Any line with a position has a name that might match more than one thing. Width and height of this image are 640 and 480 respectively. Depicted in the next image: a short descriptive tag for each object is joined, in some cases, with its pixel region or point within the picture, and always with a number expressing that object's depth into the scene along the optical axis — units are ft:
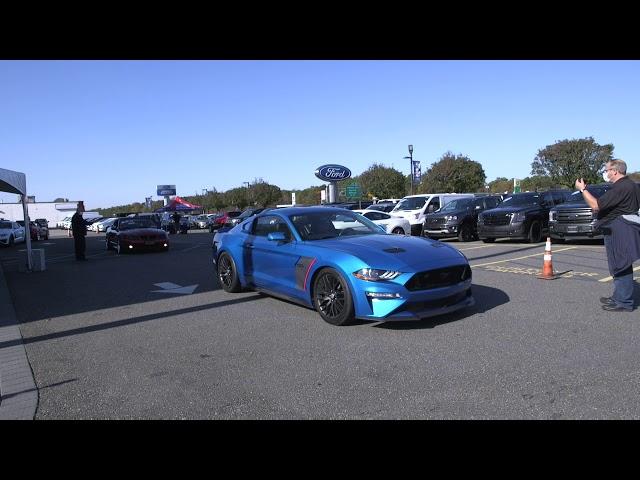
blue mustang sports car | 18.60
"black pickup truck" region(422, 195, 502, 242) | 57.93
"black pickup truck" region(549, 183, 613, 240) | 44.16
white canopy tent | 45.19
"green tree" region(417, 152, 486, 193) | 156.66
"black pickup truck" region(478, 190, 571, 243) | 50.72
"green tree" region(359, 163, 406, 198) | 182.54
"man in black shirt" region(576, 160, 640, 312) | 20.34
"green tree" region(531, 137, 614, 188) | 132.77
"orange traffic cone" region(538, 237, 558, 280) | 28.78
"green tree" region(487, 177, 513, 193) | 215.12
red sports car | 59.47
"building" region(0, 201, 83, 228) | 316.60
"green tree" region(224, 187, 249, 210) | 262.26
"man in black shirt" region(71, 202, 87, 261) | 54.90
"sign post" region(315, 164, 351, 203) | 107.34
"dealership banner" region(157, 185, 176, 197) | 292.51
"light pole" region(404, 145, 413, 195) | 117.18
